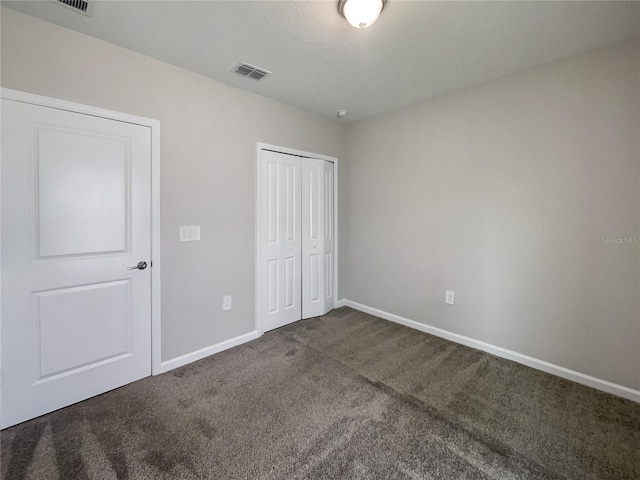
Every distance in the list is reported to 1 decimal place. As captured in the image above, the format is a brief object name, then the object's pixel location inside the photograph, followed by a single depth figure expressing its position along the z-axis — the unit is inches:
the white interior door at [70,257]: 66.6
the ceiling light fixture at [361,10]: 59.7
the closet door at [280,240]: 116.8
